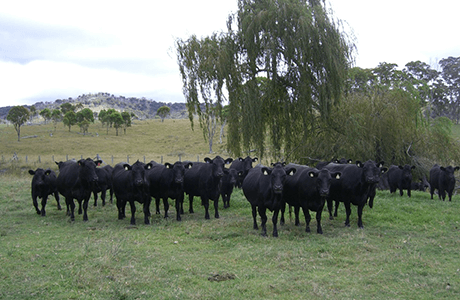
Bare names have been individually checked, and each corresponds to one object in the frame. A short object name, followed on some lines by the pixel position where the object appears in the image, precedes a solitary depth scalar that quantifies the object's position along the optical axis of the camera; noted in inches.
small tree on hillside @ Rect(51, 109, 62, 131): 3112.7
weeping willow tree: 692.1
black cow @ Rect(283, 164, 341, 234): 376.5
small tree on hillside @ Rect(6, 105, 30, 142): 2581.2
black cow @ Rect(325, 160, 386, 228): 412.5
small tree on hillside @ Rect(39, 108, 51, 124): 3288.9
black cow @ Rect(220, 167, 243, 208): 534.3
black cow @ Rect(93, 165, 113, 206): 534.8
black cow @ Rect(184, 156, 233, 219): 481.4
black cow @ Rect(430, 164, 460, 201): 593.3
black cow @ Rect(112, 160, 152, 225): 445.1
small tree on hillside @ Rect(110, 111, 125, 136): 2901.1
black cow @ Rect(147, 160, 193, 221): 467.2
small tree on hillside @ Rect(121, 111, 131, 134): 3102.1
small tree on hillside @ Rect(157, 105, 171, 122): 3796.3
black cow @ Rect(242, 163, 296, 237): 372.2
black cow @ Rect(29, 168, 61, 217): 498.3
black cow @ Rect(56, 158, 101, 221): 460.8
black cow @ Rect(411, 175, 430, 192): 780.6
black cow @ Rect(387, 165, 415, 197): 615.5
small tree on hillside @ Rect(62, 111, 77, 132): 2871.6
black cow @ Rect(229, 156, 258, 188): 633.7
